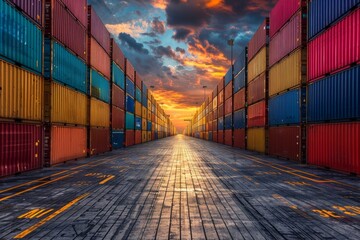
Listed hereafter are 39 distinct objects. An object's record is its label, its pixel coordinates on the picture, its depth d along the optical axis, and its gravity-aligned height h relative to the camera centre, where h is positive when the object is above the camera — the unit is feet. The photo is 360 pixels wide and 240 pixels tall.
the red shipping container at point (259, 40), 107.91 +29.62
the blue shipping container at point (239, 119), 141.89 +3.16
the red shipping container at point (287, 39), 78.33 +22.21
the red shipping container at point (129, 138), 161.27 -5.85
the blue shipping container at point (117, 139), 131.54 -5.45
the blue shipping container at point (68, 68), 71.10 +13.08
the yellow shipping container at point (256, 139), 111.55 -4.60
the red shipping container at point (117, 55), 129.90 +28.69
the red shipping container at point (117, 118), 129.97 +3.11
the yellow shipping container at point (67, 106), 70.08 +4.56
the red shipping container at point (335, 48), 55.26 +14.17
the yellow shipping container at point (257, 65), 109.70 +21.18
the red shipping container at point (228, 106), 175.70 +10.51
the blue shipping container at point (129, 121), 163.43 +2.40
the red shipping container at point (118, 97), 131.13 +11.65
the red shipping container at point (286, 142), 79.41 -3.97
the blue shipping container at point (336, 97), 54.49 +5.28
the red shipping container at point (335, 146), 54.95 -3.43
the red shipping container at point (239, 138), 143.07 -5.24
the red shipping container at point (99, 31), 98.10 +29.68
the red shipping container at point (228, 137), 175.94 -6.03
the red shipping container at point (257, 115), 109.19 +3.97
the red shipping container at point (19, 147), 51.03 -3.62
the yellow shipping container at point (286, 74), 78.89 +13.38
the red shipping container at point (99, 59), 99.45 +21.07
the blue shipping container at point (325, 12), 58.18 +21.18
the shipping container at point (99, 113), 99.25 +3.85
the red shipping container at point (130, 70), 163.00 +27.79
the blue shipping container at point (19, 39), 50.90 +14.07
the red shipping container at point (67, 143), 70.13 -4.09
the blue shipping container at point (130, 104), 163.94 +11.00
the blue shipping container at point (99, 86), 100.27 +12.34
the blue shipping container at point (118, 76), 131.03 +20.11
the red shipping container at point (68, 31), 70.85 +21.80
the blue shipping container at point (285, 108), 79.61 +4.61
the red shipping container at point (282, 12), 82.00 +29.70
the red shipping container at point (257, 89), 109.19 +12.70
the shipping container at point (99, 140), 100.27 -4.66
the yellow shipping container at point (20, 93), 50.56 +5.21
